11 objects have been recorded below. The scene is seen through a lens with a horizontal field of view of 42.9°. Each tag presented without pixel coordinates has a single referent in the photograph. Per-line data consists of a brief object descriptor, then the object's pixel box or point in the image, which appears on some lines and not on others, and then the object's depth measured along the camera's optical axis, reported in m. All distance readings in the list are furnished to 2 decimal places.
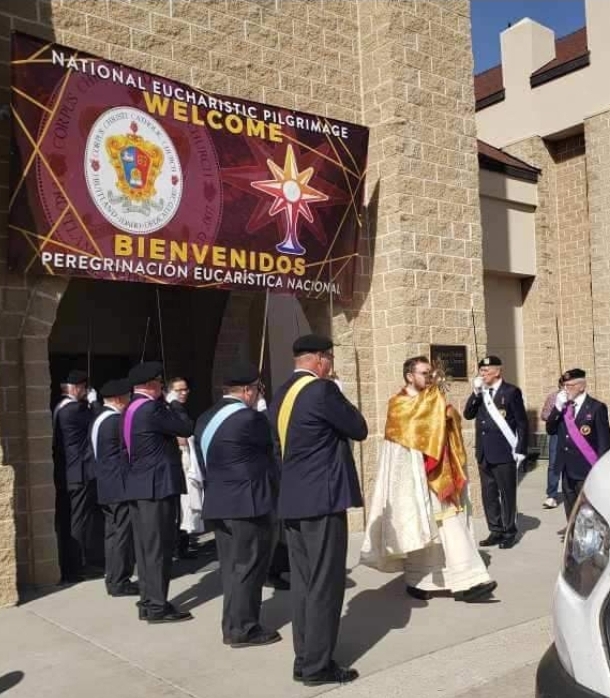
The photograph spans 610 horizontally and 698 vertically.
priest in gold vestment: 5.63
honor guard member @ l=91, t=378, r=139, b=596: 6.01
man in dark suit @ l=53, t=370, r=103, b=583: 6.72
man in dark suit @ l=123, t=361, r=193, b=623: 5.31
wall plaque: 8.96
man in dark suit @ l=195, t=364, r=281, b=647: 4.78
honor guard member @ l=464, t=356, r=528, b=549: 7.51
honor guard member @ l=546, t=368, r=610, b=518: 6.84
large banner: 6.39
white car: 2.38
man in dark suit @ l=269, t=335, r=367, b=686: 4.16
